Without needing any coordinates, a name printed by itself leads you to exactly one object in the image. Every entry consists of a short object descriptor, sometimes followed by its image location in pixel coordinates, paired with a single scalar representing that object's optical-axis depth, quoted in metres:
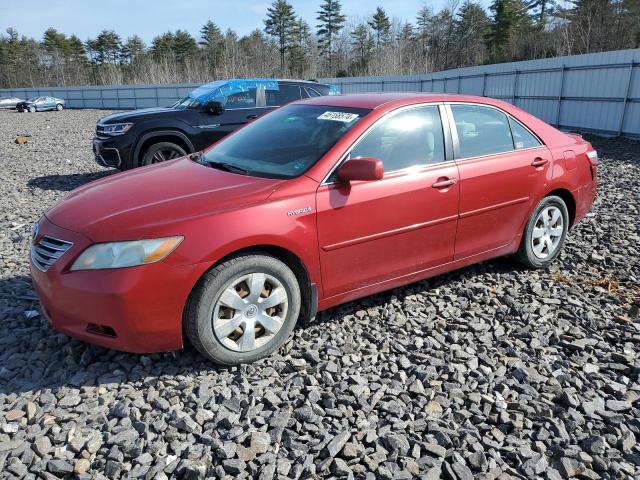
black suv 8.30
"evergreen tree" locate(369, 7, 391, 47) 61.91
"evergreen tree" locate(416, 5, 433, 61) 52.38
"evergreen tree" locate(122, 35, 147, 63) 72.12
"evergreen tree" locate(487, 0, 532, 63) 46.69
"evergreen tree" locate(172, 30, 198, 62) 67.69
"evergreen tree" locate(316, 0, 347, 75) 62.62
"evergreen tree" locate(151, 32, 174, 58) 67.81
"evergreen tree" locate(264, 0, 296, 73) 62.16
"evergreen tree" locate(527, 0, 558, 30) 45.88
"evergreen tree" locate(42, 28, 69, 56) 72.00
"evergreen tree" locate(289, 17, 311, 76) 60.29
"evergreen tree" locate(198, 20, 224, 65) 66.21
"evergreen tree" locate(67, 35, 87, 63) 71.25
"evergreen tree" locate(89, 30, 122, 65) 71.56
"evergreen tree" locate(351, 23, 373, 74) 61.41
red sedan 2.82
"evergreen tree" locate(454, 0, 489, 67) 50.50
